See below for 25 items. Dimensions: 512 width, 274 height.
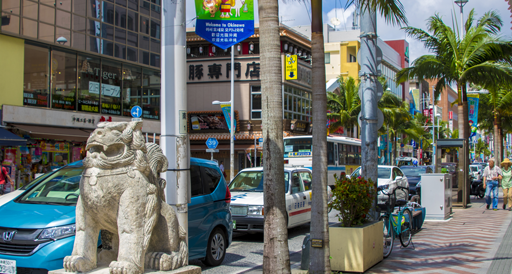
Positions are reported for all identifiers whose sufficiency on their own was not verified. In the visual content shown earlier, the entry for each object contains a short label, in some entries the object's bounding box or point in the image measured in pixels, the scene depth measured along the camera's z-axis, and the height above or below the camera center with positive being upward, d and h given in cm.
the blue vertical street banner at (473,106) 2278 +257
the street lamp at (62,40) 2154 +562
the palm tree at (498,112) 2886 +320
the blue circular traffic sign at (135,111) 1847 +198
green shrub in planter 750 -66
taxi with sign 1059 -93
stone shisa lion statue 378 -34
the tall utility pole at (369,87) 920 +144
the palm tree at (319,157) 631 +3
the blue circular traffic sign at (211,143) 2588 +95
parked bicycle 883 -131
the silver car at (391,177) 1889 -76
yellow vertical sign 3806 +770
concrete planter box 719 -139
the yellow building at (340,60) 6266 +1337
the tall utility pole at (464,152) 1807 +25
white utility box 1417 -112
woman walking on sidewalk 1644 -78
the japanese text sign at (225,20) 794 +286
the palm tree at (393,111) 4241 +440
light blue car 574 -83
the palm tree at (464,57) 1714 +384
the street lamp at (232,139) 2781 +126
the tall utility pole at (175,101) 558 +73
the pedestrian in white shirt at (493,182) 1703 -87
